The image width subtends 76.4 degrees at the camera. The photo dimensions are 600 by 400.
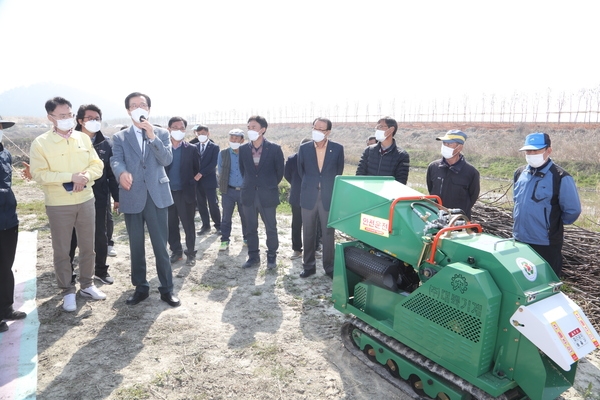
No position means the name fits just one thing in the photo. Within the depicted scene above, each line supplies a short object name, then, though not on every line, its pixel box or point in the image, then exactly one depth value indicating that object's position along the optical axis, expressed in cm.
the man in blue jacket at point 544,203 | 363
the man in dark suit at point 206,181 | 725
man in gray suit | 404
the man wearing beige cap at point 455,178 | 444
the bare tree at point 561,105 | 4628
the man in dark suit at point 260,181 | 562
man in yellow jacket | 397
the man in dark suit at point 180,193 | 603
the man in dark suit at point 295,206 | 638
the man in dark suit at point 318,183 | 520
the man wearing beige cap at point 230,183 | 663
